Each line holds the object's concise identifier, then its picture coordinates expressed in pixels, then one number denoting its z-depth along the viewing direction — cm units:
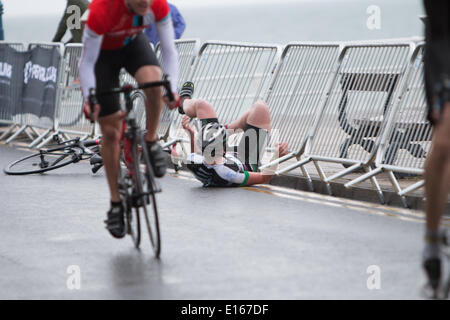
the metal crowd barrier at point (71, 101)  1585
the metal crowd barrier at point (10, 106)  1718
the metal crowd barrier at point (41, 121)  1612
